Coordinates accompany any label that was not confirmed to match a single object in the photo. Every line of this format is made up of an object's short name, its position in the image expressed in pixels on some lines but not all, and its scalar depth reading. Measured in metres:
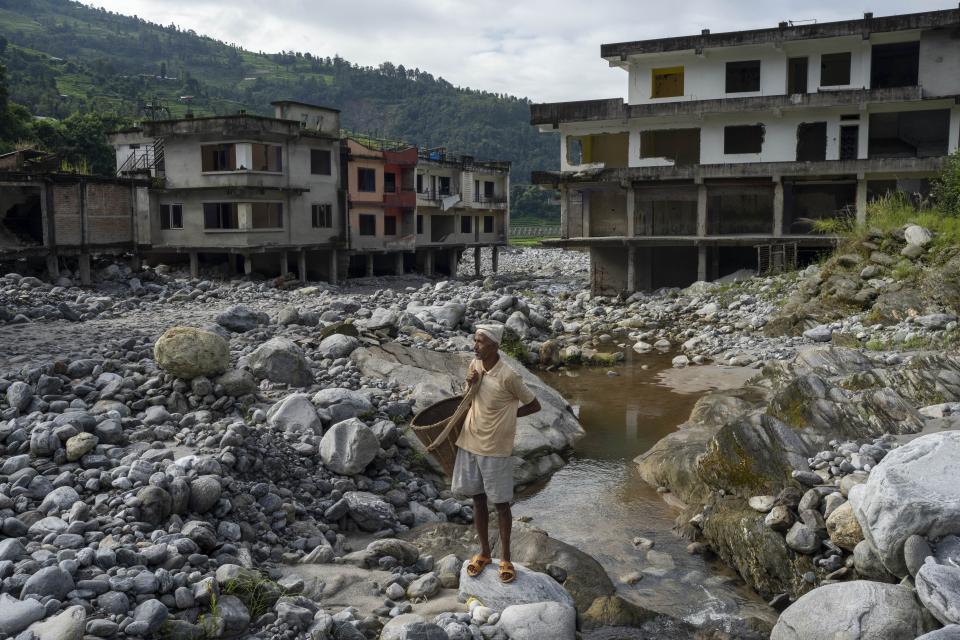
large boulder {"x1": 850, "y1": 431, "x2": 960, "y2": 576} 7.14
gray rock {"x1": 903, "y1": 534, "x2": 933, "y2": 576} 7.08
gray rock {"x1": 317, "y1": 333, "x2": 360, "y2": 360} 15.89
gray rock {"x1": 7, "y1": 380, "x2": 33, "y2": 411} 10.58
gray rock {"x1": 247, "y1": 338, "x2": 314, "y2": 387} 13.61
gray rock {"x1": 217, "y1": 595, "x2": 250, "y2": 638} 6.79
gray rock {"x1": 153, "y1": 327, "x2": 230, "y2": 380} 11.95
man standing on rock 7.36
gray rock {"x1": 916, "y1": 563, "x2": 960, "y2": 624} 6.55
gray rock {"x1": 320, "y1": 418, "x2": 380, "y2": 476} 10.91
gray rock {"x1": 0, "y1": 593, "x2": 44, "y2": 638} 6.04
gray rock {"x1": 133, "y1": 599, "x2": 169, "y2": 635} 6.39
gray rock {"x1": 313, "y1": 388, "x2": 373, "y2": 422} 12.38
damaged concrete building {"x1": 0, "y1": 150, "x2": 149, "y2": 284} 29.80
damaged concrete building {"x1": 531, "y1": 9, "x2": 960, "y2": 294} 31.28
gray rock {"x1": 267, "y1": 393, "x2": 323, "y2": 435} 11.62
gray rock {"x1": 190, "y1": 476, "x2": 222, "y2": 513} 8.73
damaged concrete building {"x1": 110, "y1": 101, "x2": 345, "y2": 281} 36.66
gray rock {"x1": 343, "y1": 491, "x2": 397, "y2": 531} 10.02
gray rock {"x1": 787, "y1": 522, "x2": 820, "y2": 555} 8.60
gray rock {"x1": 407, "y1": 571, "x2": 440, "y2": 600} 7.74
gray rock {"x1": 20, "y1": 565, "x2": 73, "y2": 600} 6.46
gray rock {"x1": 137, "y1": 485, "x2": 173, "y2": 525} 8.16
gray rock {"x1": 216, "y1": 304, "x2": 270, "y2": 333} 18.30
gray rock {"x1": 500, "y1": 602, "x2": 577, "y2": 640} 6.97
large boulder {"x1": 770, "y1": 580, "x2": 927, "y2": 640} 6.75
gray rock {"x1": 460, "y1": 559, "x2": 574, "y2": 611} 7.36
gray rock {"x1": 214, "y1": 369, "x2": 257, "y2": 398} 12.19
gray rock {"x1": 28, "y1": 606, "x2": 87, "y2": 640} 6.00
